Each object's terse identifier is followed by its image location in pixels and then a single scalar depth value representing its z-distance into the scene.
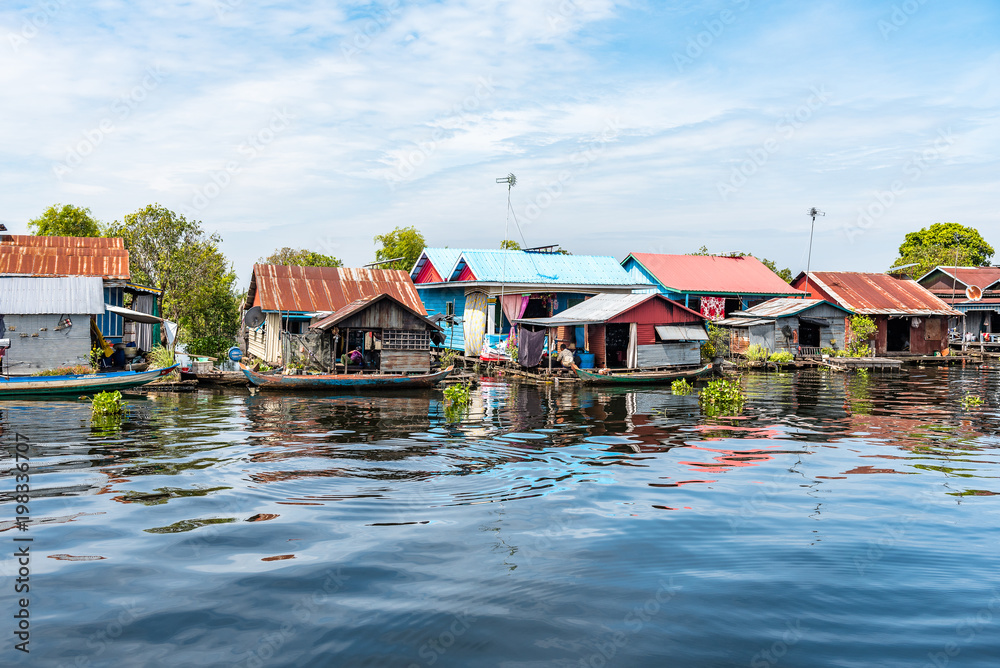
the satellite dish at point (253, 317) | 29.52
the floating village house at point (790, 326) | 35.88
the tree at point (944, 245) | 65.88
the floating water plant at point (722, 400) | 20.23
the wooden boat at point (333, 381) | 24.22
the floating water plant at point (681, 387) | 24.70
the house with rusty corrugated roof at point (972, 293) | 45.16
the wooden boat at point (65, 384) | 20.95
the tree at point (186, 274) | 35.16
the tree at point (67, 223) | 40.38
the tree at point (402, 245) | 49.42
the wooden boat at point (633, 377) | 26.89
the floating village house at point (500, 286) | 33.28
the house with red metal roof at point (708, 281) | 39.84
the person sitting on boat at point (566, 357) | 28.60
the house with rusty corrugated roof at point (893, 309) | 40.16
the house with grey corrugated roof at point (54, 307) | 21.78
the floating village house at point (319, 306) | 25.27
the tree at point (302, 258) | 45.91
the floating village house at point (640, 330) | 28.42
